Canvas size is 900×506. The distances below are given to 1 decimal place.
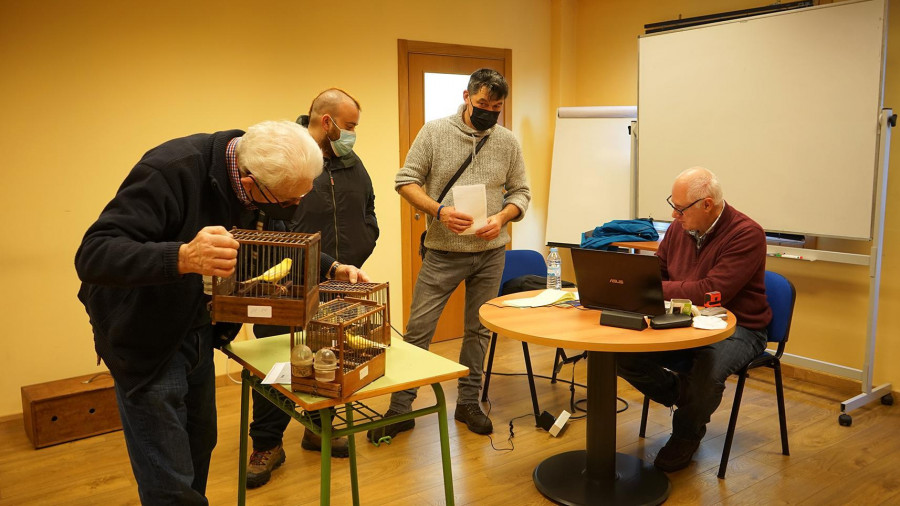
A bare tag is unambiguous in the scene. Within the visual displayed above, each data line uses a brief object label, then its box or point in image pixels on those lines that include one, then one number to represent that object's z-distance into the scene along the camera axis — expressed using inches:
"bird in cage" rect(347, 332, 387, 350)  76.4
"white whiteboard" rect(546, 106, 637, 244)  206.1
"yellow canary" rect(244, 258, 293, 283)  70.6
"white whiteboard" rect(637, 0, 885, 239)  146.3
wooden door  194.9
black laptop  101.9
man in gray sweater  133.0
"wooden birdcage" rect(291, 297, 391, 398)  72.7
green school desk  74.9
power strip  137.6
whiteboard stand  143.7
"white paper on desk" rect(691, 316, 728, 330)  101.5
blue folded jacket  175.8
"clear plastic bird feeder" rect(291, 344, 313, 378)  73.5
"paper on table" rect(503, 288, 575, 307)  117.5
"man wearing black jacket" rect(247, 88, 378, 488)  121.0
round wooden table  98.4
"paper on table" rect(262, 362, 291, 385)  76.5
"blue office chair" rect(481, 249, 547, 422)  155.9
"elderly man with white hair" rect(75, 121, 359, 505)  64.7
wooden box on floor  135.9
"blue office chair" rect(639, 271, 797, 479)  122.3
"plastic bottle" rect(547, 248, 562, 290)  133.7
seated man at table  117.6
